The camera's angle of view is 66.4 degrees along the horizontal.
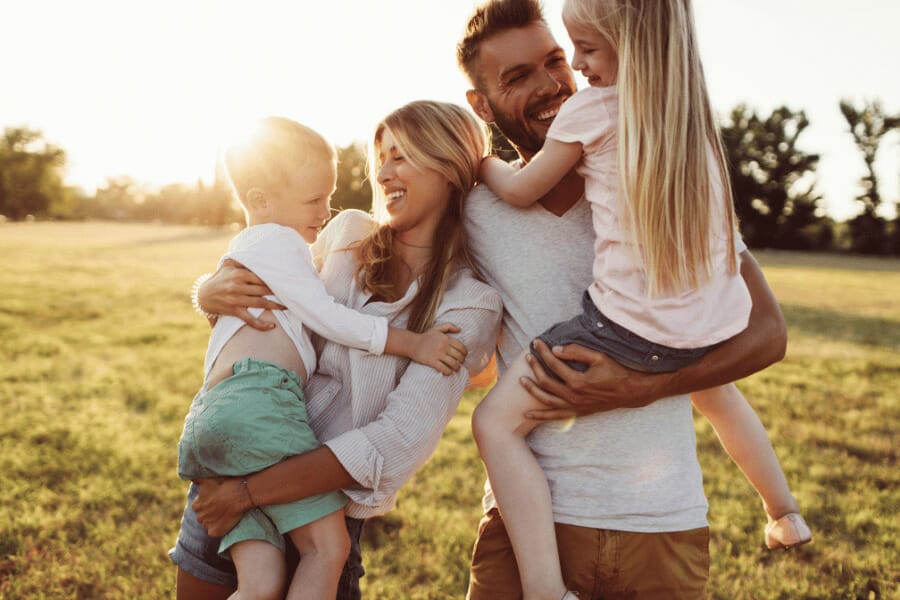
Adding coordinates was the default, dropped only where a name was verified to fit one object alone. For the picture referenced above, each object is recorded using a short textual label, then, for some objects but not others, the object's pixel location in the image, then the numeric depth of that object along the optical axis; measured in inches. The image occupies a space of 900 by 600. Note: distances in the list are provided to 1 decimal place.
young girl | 69.4
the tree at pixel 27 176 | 2536.9
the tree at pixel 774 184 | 1849.2
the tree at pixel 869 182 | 1819.6
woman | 73.0
